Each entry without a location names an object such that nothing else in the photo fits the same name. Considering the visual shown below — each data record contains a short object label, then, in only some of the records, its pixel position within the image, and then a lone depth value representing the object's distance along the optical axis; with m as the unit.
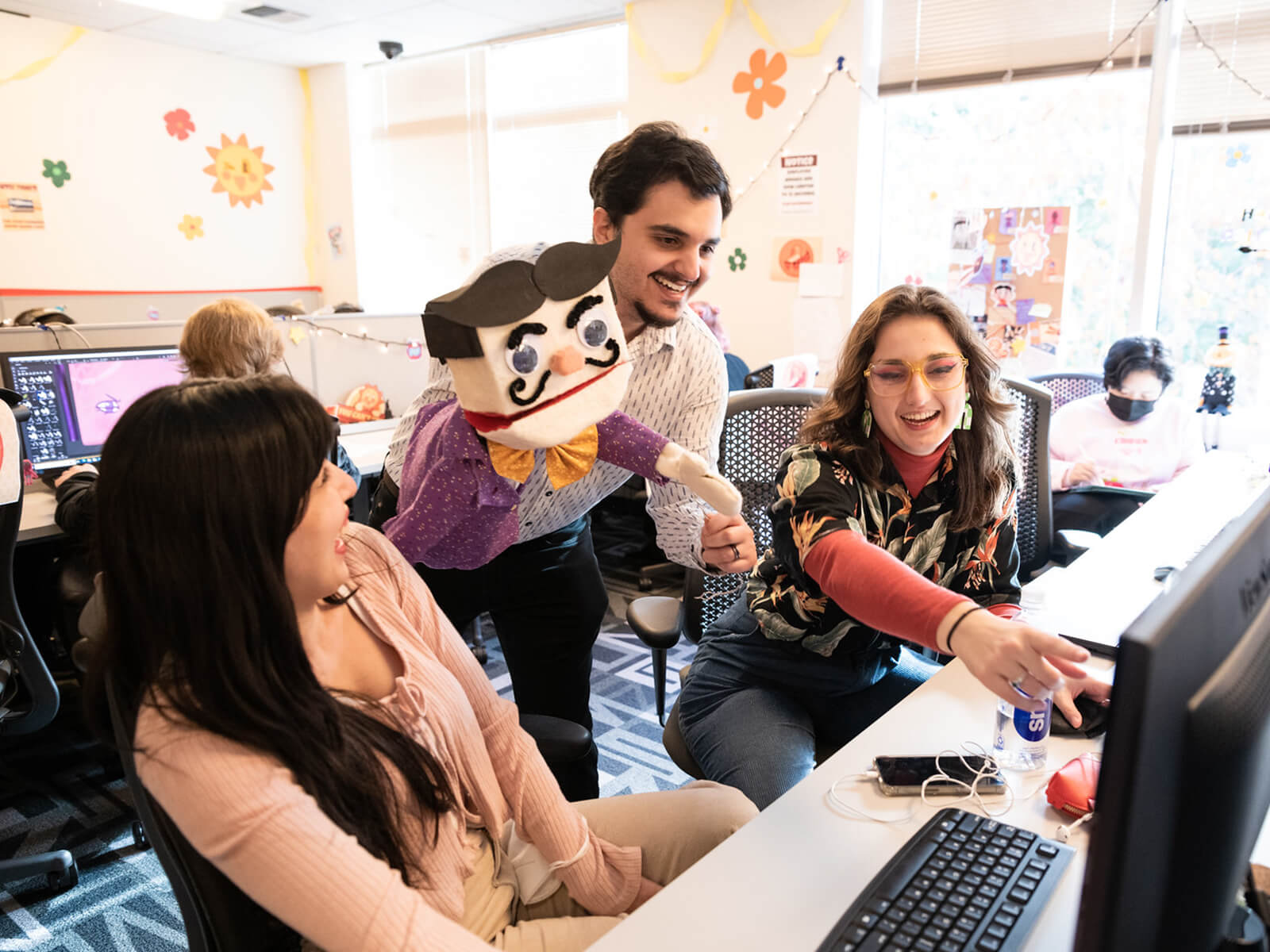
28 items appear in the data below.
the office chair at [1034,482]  2.03
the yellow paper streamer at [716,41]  3.78
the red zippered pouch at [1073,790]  0.97
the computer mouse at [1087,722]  1.15
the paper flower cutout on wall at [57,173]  4.80
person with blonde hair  2.30
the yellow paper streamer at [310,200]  5.89
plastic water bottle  1.08
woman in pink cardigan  0.77
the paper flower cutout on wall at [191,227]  5.38
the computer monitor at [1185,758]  0.44
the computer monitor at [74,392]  2.50
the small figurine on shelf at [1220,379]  3.30
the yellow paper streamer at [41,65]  4.63
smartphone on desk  1.01
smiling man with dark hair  1.35
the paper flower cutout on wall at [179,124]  5.25
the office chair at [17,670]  1.79
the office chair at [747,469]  1.75
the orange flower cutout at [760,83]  3.95
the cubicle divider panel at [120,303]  4.76
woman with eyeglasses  1.35
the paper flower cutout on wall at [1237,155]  3.28
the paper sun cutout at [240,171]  5.50
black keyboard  0.77
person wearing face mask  2.96
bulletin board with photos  3.64
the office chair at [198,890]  0.78
